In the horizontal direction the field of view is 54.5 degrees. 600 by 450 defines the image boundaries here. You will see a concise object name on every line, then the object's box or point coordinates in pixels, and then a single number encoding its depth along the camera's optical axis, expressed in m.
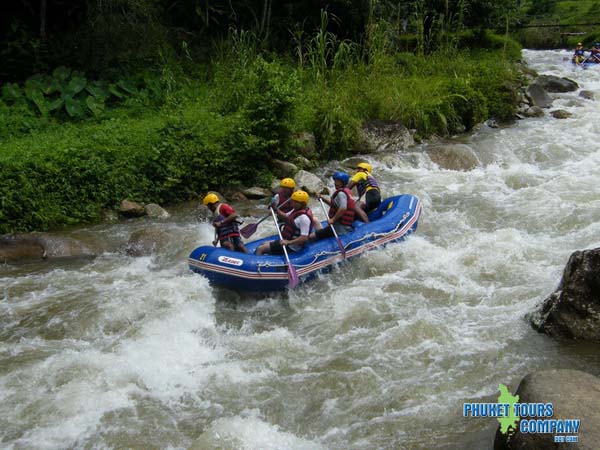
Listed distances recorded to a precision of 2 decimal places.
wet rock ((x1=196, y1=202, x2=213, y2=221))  9.41
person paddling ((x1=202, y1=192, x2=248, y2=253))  7.29
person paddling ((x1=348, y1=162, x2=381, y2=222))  8.56
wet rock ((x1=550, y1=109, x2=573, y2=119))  14.26
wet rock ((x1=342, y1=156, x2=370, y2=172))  11.34
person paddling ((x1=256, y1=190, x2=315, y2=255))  7.08
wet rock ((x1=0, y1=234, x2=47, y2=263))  7.93
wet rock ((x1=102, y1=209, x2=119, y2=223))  9.17
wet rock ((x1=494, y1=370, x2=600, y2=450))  3.43
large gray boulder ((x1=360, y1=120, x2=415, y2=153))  12.05
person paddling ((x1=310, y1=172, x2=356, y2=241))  7.57
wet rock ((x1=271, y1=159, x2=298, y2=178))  10.61
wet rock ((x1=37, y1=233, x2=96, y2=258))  8.04
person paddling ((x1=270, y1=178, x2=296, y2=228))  7.53
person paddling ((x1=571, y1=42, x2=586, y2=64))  21.14
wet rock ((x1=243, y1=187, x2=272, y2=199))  10.11
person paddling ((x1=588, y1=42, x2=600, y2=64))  21.43
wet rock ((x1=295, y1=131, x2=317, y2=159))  11.14
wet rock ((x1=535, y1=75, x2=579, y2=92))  16.83
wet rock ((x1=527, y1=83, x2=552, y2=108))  15.32
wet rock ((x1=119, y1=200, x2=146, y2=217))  9.27
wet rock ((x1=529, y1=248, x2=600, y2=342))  5.25
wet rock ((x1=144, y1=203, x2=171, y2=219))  9.41
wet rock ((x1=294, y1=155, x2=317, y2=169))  10.98
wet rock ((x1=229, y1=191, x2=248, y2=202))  10.09
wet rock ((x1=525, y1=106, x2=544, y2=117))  14.62
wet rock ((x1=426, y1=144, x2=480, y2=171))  11.42
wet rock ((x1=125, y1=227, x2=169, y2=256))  8.16
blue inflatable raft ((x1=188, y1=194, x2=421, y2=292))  6.78
